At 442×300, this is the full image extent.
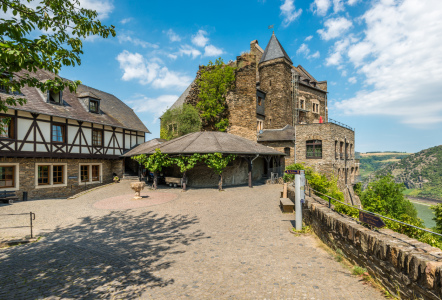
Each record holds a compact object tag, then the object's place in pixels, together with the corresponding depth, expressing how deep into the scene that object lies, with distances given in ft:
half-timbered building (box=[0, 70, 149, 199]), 47.52
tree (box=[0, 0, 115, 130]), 12.35
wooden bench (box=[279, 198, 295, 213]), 30.63
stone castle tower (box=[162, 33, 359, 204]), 74.79
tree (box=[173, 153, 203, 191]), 48.67
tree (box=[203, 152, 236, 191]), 48.06
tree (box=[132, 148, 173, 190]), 50.12
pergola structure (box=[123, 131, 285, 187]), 49.65
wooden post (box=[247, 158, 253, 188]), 54.45
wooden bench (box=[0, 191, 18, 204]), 43.86
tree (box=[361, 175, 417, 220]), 95.09
